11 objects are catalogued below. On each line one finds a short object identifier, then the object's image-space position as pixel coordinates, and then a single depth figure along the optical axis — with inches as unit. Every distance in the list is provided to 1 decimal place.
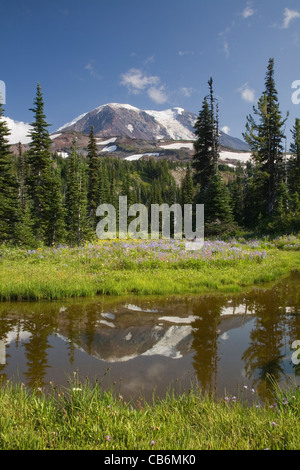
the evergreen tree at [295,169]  1613.7
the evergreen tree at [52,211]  1178.6
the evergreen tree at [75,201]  1249.3
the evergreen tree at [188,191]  2554.1
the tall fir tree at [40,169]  1106.7
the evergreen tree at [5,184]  1079.0
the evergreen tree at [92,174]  1622.8
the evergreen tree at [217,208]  1114.7
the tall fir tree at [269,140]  1251.2
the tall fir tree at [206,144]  1304.1
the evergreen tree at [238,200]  1561.4
